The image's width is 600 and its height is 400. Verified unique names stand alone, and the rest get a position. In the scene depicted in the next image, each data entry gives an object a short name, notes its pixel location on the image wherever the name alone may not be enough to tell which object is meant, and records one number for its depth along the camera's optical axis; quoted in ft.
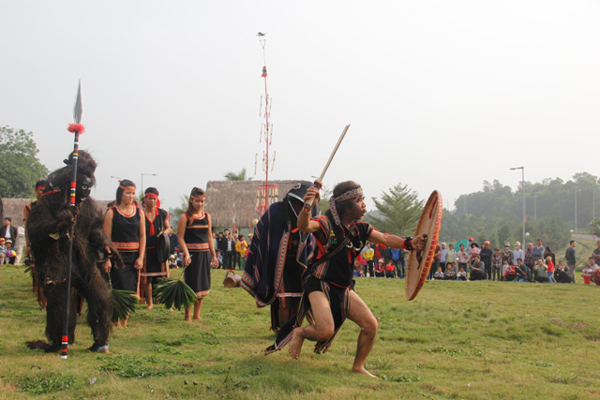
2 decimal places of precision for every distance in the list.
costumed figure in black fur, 22.11
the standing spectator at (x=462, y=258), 76.19
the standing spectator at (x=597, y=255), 70.64
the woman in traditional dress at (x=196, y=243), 32.40
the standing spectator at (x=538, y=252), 74.00
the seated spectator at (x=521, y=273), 72.43
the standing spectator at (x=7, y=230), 73.10
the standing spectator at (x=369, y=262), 75.63
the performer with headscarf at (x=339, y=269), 20.42
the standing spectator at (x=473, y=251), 77.51
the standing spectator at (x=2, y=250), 71.46
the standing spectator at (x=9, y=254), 72.84
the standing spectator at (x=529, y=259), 74.54
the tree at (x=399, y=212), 178.71
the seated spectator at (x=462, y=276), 75.36
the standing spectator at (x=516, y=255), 76.59
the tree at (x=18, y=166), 215.31
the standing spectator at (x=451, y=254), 80.38
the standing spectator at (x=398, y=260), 80.59
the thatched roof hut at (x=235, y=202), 143.54
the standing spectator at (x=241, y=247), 84.07
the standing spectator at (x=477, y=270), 74.69
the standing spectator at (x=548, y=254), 75.46
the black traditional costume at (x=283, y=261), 25.98
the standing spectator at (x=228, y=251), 85.52
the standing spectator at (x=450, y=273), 74.54
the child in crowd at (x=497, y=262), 76.74
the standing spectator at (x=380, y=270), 79.92
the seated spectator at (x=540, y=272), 70.70
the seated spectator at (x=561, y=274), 70.79
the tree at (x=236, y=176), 187.01
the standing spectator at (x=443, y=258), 78.59
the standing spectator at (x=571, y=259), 72.64
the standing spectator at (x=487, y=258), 77.08
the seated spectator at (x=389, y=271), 78.69
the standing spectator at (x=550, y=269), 72.08
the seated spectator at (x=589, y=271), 68.90
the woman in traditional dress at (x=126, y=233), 29.94
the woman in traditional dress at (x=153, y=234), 34.83
